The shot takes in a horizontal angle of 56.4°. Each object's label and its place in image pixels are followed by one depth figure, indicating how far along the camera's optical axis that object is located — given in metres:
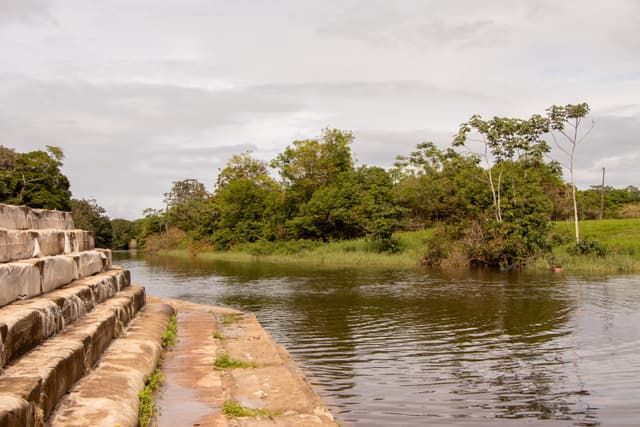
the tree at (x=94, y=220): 69.79
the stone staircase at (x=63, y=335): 4.73
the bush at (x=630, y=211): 53.95
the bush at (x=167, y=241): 70.06
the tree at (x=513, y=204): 27.69
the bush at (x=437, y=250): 30.16
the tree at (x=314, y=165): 49.88
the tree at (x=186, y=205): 72.07
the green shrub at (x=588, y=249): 27.31
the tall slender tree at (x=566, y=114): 28.22
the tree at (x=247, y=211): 54.44
